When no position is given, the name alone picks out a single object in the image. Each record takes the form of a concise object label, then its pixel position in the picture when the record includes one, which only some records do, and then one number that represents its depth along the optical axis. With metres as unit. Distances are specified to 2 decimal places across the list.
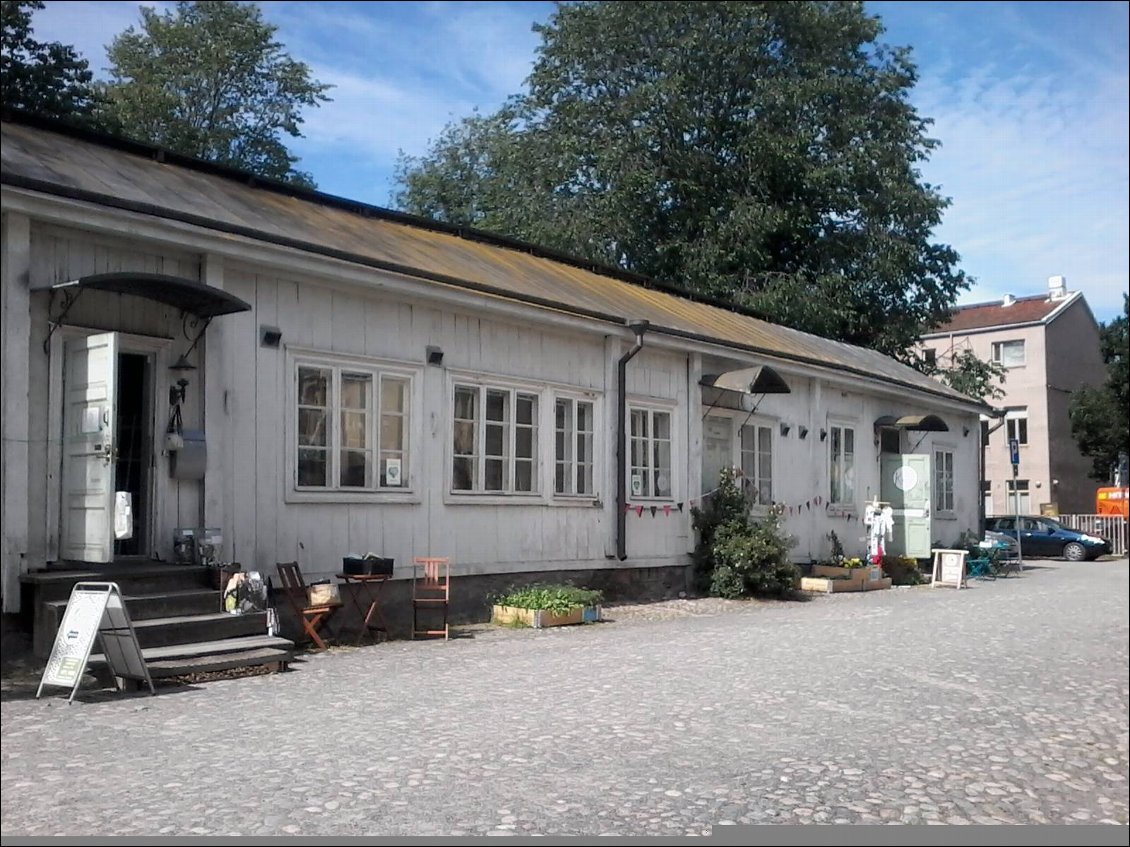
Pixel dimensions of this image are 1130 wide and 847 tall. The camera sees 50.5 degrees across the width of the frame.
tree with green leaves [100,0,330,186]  29.38
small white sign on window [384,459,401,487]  12.12
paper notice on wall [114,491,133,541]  9.12
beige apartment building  42.53
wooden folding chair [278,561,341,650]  10.50
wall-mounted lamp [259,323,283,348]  10.84
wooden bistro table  11.05
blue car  31.91
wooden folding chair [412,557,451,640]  11.90
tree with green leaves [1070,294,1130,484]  40.50
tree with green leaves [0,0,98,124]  21.41
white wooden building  9.13
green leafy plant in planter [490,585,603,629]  12.64
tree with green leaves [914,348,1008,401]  34.34
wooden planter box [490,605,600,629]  12.56
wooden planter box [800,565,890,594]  18.27
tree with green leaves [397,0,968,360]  32.53
